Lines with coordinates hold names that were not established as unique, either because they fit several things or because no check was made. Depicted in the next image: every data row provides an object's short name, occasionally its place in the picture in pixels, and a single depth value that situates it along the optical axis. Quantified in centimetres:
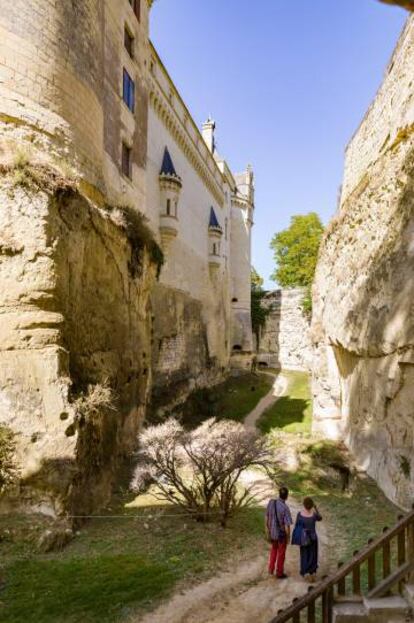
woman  639
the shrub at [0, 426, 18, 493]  780
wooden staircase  470
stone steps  469
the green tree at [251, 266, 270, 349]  3738
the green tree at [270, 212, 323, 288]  3834
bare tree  912
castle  845
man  669
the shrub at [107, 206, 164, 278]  1288
